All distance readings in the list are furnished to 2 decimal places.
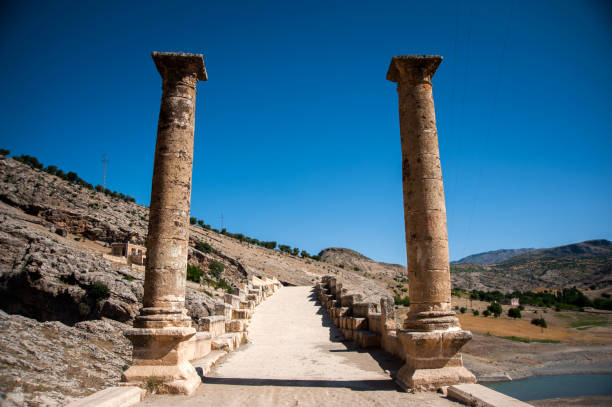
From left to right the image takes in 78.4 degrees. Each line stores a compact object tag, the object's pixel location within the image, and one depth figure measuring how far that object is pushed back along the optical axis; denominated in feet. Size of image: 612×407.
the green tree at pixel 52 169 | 206.63
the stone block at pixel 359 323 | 41.32
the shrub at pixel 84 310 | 75.10
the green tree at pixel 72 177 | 212.50
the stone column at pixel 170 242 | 22.48
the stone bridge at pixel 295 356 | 21.57
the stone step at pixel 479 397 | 16.71
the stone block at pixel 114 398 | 16.49
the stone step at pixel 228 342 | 35.60
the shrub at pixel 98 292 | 77.58
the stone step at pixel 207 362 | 26.62
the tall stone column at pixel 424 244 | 22.62
